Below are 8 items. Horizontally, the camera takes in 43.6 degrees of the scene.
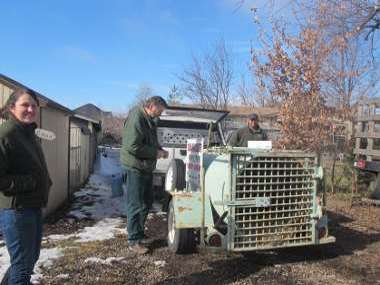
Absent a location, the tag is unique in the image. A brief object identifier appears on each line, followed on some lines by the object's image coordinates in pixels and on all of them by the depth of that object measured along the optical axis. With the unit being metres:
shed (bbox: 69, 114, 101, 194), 11.34
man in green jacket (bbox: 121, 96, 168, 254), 5.98
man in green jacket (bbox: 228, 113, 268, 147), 7.93
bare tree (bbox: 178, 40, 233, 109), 22.09
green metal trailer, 5.40
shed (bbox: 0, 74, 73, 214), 7.69
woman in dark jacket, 3.45
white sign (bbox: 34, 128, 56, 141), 4.92
